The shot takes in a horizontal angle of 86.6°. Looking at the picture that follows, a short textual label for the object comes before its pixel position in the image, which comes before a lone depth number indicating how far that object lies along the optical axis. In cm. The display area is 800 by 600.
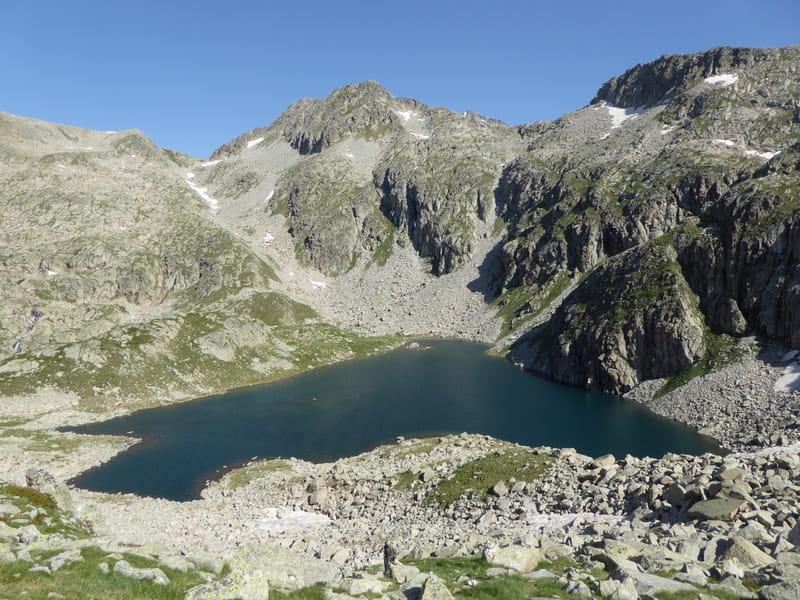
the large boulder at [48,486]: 3218
